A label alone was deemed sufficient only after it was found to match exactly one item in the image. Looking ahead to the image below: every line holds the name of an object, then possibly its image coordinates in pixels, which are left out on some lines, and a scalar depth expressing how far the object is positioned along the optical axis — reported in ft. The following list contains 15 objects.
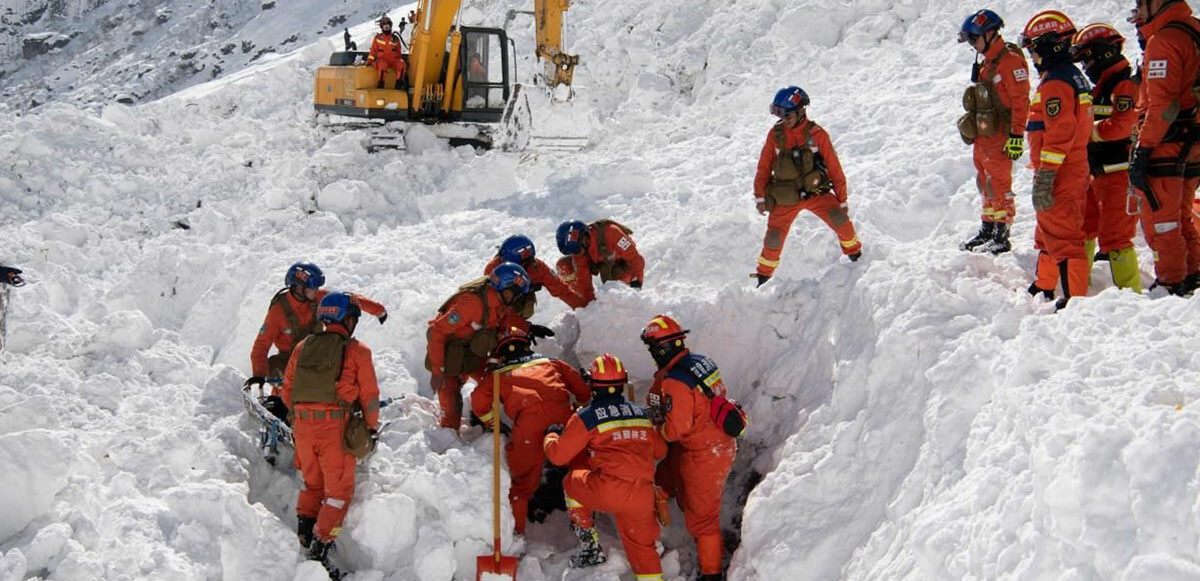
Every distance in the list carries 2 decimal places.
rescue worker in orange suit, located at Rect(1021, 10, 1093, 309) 15.99
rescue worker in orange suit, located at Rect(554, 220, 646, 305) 23.66
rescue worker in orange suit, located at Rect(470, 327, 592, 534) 18.40
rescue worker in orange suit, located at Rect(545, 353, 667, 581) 16.72
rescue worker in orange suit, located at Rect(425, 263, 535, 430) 19.56
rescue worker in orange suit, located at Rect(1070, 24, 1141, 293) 17.26
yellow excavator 42.50
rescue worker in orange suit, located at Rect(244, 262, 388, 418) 20.76
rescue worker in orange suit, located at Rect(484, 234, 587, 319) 22.65
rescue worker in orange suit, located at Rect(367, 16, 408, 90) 44.32
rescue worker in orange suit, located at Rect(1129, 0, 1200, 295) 15.06
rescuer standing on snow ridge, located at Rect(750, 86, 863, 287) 21.38
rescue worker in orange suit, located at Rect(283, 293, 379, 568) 16.69
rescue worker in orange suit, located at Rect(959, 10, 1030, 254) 20.18
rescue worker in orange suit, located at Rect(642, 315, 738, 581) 16.96
